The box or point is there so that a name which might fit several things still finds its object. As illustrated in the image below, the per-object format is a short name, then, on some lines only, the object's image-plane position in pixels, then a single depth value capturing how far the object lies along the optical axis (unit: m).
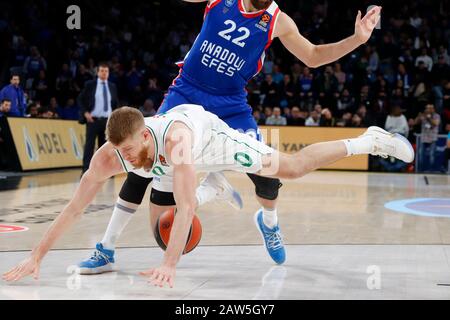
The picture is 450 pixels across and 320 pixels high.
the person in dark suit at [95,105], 10.61
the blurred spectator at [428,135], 14.45
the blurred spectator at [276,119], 15.44
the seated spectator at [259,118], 15.68
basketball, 4.07
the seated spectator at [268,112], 15.72
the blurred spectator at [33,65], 17.16
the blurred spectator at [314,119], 15.30
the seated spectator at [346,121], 15.09
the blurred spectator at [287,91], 16.39
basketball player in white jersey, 3.31
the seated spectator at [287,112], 15.74
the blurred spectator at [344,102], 16.03
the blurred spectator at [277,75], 17.02
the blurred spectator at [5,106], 12.41
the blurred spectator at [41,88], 16.91
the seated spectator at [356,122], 14.96
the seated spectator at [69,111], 16.03
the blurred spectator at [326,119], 15.09
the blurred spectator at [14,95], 12.63
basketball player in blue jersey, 4.26
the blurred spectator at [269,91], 16.22
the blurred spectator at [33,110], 13.99
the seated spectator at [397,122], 14.55
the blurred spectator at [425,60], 16.36
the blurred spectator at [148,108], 15.43
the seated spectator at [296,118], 15.47
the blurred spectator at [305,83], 16.56
